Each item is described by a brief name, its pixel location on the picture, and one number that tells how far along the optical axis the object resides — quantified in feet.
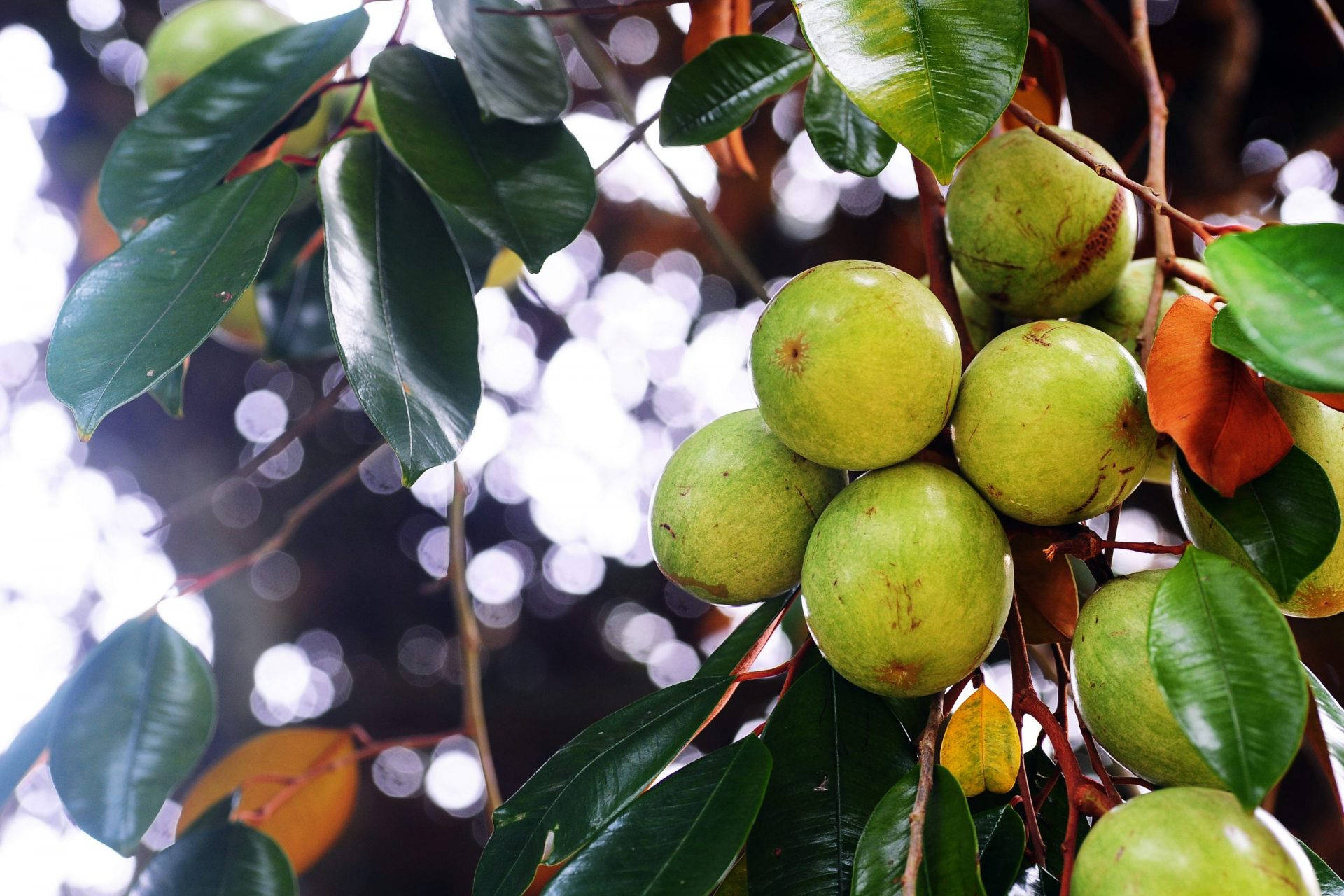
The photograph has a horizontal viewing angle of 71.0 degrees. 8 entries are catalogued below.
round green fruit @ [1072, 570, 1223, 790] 1.90
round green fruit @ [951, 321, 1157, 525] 2.05
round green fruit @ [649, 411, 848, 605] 2.38
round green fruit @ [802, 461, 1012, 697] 2.01
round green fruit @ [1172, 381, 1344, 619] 2.01
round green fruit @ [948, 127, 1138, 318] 2.59
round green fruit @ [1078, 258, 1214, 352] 2.79
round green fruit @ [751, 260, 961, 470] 2.10
